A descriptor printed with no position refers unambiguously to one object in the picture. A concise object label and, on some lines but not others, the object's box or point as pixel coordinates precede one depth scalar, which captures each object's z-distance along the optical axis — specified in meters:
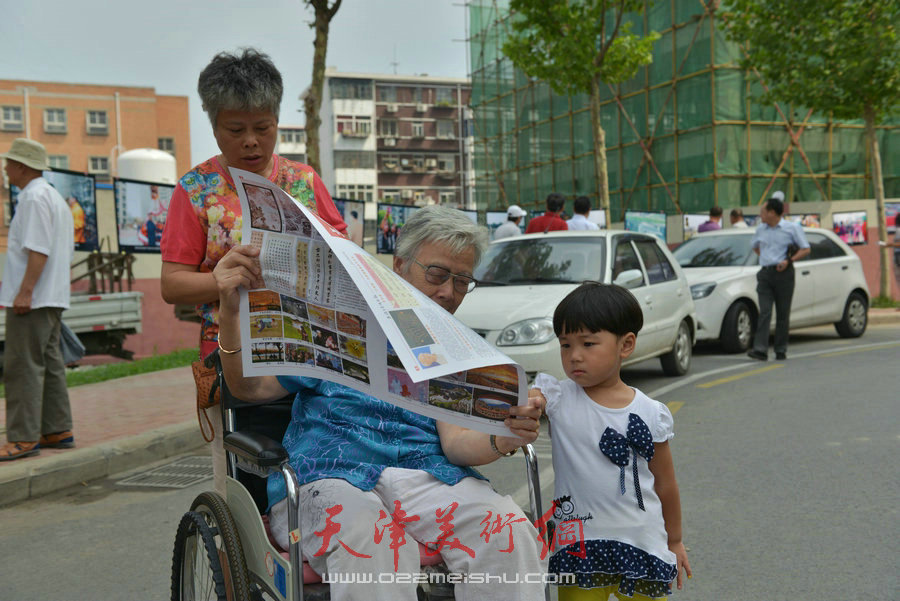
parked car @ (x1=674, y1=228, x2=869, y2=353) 10.42
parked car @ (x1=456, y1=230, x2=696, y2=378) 6.73
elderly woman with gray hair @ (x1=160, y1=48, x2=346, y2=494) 2.51
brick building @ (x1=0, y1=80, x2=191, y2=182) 57.31
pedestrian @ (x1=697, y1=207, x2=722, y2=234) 14.73
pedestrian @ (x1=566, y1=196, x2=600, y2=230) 11.31
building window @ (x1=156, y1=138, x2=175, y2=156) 58.66
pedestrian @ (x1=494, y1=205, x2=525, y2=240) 11.88
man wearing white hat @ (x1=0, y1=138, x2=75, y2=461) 5.37
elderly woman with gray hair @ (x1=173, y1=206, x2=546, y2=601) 1.98
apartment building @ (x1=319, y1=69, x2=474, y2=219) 78.00
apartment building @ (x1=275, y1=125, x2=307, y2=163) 92.50
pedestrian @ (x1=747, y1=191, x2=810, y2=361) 9.62
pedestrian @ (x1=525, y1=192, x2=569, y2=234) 10.31
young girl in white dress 2.14
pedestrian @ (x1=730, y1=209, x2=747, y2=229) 15.48
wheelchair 2.02
